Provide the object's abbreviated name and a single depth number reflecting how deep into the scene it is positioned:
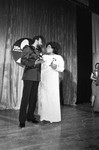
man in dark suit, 2.18
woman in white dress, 2.49
